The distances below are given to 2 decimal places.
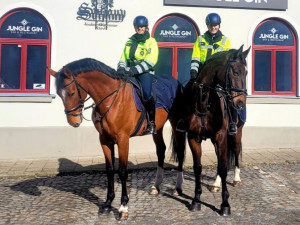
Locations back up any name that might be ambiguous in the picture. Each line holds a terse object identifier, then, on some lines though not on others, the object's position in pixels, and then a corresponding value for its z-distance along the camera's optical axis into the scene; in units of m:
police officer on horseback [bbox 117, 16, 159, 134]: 4.54
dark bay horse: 3.84
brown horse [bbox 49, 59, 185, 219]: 3.81
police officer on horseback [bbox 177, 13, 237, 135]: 4.70
